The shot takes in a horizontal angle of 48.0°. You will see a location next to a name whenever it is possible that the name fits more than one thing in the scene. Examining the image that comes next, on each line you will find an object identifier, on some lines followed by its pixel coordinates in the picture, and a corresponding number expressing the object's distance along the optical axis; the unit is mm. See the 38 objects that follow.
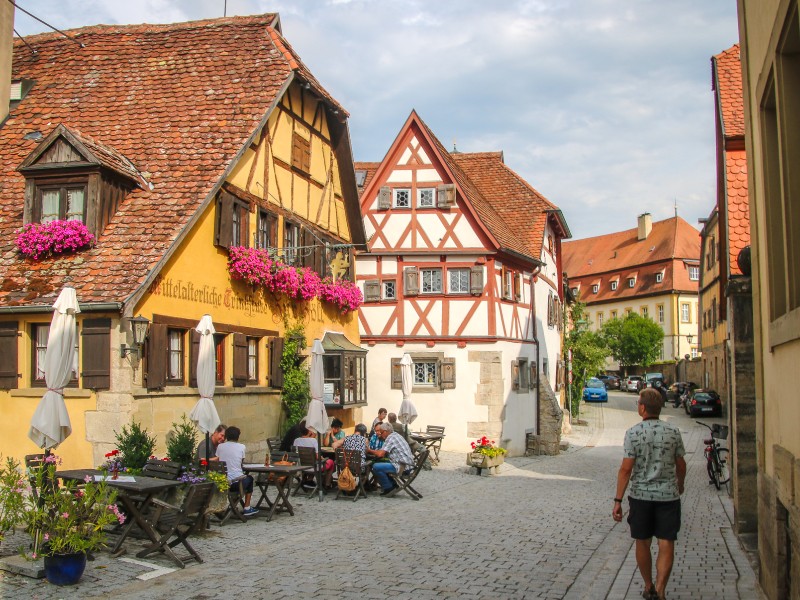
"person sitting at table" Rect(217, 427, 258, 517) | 12031
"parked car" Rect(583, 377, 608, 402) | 49656
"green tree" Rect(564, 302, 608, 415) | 38594
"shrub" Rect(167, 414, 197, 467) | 12648
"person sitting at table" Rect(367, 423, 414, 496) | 15176
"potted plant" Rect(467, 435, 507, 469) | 20359
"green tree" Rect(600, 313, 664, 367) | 66688
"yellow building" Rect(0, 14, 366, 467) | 13492
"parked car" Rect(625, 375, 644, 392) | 59469
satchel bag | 14740
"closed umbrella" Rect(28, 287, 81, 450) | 9992
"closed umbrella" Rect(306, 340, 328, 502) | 15164
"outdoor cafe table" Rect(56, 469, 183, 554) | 9188
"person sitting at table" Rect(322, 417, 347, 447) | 17500
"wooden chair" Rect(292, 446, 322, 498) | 14883
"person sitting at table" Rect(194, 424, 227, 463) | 12781
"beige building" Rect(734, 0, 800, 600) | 6098
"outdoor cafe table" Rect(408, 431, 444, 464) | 22453
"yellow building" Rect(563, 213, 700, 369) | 71688
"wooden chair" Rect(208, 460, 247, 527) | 11695
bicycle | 17172
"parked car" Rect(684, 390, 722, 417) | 39000
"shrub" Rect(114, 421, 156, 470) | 12070
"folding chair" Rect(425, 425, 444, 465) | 22703
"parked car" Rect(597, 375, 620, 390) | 64125
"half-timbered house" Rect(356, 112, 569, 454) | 25609
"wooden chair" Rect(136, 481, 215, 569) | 9148
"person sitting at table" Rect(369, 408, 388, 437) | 19731
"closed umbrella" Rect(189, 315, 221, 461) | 12516
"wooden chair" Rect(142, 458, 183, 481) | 10844
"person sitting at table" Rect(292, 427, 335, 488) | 15164
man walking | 7059
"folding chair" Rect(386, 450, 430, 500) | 15047
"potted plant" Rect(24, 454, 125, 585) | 7957
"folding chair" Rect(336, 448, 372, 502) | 14773
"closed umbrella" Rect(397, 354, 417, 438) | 21062
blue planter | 8016
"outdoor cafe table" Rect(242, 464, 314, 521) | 12433
